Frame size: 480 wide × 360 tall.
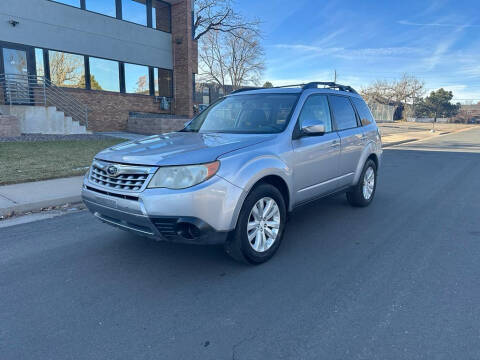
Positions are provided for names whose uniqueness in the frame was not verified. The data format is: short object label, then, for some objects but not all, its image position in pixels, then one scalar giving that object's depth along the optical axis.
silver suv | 3.18
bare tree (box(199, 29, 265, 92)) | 36.06
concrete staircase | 14.23
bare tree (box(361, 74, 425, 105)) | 70.44
